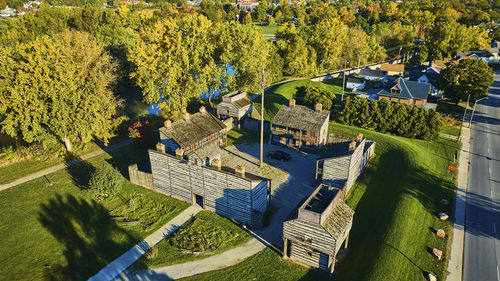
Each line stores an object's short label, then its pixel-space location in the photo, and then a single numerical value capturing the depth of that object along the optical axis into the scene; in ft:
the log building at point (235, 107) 181.78
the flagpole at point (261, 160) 137.95
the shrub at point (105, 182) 113.91
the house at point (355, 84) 284.61
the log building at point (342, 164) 117.60
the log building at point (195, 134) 127.54
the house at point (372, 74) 310.86
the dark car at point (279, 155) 149.07
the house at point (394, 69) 316.60
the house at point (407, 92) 226.79
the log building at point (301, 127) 154.51
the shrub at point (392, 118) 174.60
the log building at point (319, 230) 81.05
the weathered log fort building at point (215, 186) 101.45
